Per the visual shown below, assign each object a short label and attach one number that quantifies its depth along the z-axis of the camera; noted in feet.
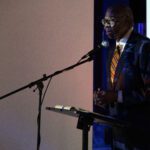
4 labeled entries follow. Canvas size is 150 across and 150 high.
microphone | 22.48
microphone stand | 24.29
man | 22.05
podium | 20.85
